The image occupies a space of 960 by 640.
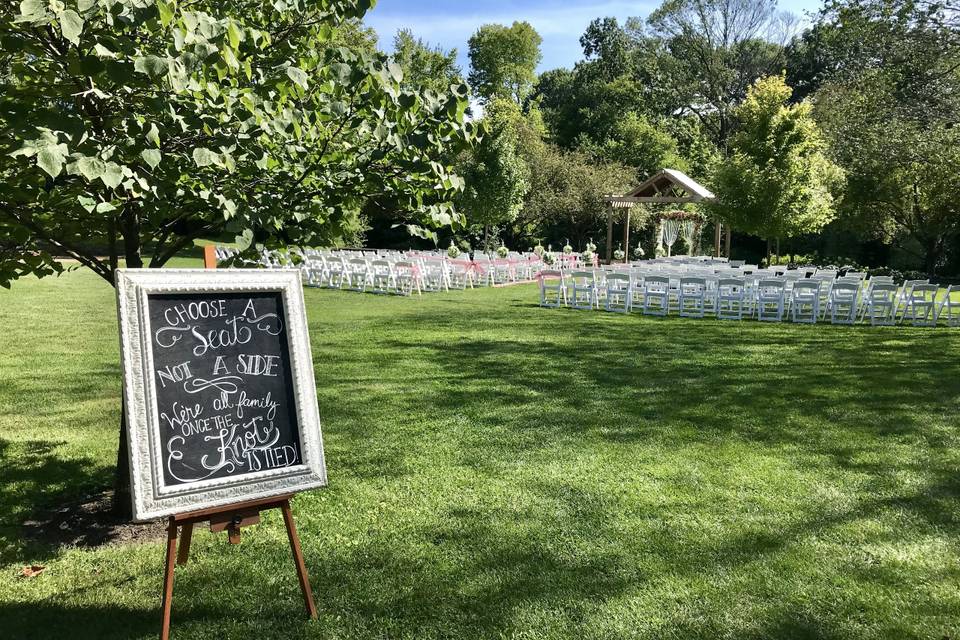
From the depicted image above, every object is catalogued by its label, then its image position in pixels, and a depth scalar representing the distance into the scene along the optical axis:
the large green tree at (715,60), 53.62
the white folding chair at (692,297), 13.77
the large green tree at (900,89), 13.09
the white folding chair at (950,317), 13.25
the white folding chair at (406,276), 17.90
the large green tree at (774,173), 20.38
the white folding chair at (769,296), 13.50
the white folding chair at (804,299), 13.49
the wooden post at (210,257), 3.39
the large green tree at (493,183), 25.84
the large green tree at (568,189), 32.69
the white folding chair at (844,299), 13.21
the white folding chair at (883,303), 13.13
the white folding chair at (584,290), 14.91
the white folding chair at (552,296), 15.67
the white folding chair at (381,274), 18.06
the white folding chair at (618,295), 14.32
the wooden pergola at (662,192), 24.84
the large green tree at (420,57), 40.85
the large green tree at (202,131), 2.73
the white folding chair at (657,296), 14.07
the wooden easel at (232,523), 2.90
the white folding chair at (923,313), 12.97
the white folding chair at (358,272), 18.55
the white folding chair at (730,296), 13.23
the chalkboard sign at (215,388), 2.92
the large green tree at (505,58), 60.56
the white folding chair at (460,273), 20.08
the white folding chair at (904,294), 13.26
